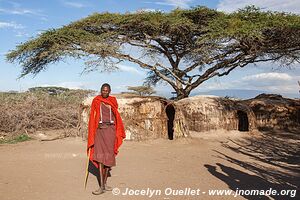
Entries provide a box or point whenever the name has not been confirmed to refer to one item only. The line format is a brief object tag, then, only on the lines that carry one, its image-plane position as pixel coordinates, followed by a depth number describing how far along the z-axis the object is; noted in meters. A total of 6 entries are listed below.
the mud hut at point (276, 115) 13.56
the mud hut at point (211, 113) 12.23
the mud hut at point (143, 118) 11.11
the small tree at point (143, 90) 24.46
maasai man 5.65
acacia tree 12.96
